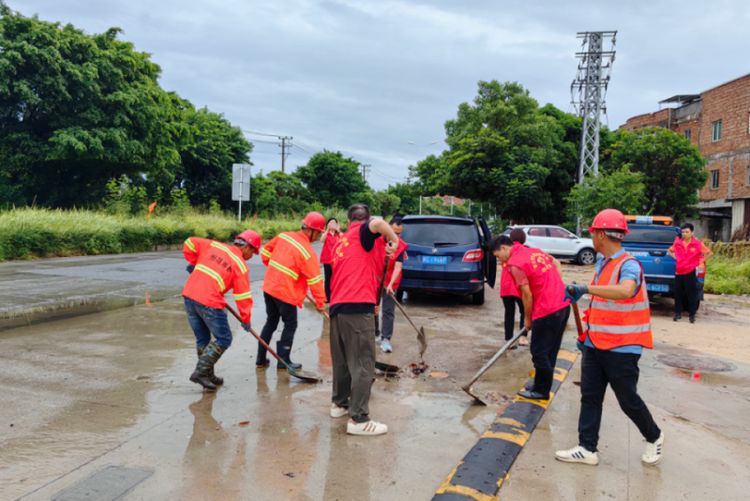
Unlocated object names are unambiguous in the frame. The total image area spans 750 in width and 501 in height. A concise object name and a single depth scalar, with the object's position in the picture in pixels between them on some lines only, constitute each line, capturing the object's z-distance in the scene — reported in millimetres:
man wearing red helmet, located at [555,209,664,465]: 3389
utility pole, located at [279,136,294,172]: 55750
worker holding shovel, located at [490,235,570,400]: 4609
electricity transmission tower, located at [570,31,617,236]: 25812
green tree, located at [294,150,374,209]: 48875
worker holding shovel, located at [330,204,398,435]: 3863
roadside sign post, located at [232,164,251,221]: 24988
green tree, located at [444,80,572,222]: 26578
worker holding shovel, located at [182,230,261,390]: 4559
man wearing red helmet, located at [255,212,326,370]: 5066
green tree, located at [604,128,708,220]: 26266
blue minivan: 8953
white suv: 19875
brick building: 27422
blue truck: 9406
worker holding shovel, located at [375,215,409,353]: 6371
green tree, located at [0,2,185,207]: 19281
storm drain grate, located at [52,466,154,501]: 2884
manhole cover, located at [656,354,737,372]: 6016
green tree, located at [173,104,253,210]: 33969
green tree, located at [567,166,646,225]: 20062
